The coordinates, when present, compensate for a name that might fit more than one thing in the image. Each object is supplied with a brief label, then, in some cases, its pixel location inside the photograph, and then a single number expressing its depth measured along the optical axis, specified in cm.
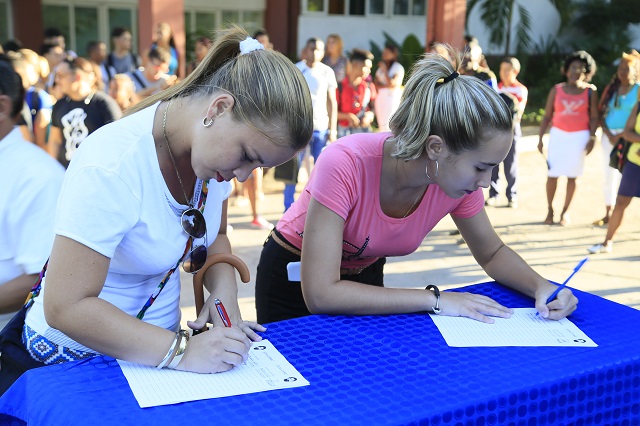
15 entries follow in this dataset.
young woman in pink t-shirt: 197
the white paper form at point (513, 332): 180
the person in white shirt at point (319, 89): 717
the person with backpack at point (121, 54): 874
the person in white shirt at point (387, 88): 812
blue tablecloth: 140
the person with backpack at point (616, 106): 643
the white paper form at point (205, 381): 144
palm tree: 1641
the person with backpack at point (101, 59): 830
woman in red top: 689
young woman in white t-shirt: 148
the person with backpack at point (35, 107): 561
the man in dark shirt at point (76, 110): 508
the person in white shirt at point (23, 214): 203
